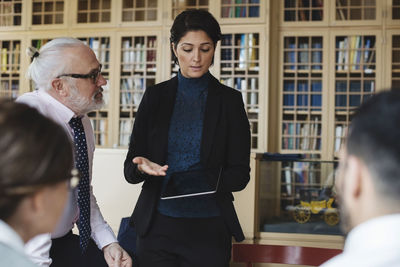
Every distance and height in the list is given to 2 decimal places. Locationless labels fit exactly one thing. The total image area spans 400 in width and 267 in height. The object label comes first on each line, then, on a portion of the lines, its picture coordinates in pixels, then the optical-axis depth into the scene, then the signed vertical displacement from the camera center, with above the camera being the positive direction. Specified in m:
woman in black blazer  1.79 -0.05
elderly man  1.78 +0.11
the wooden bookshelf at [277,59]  4.93 +0.82
